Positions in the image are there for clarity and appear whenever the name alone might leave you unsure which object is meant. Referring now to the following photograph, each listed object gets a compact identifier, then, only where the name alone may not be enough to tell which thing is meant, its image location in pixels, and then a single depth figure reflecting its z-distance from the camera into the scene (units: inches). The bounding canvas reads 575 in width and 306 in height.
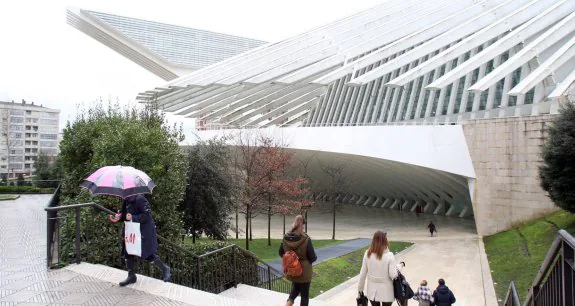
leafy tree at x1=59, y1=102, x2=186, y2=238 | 428.1
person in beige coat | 198.5
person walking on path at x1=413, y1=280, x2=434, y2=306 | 370.9
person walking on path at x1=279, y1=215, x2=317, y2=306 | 209.9
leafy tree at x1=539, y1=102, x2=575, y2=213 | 504.6
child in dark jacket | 356.8
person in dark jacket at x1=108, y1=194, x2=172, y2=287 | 231.1
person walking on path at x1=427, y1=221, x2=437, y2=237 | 859.9
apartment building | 3221.0
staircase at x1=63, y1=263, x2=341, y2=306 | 213.5
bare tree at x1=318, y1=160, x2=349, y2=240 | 1068.7
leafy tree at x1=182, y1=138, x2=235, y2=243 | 660.7
